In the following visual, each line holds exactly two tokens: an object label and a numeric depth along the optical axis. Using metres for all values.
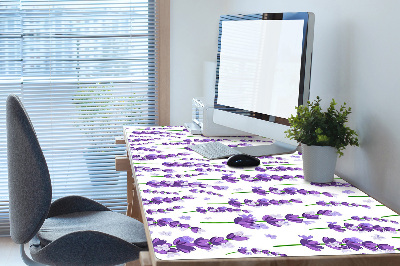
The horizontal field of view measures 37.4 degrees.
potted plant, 1.78
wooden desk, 1.21
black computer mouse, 2.03
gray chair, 1.84
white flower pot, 1.79
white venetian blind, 3.48
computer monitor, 1.97
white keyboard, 2.20
